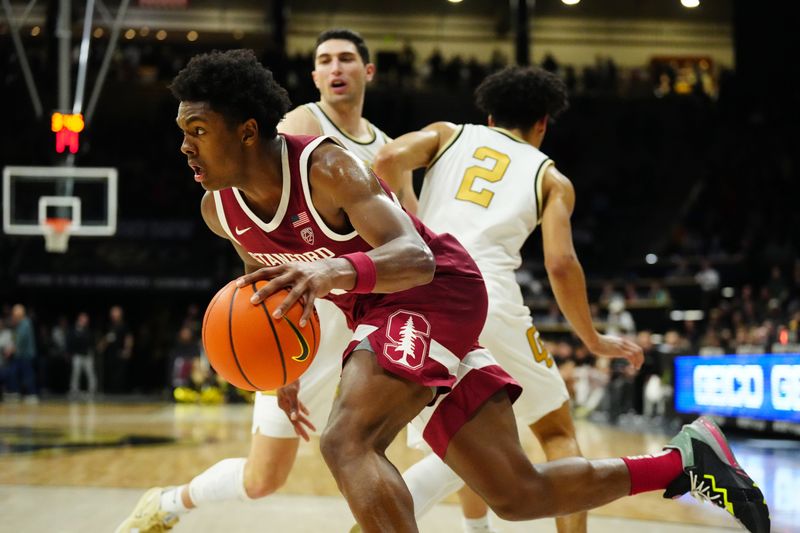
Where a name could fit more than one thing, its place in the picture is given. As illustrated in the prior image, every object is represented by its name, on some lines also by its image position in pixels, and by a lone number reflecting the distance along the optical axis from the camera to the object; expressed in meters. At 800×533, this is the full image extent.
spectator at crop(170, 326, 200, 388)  16.70
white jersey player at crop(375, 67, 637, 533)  3.72
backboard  13.51
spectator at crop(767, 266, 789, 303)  13.74
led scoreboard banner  8.14
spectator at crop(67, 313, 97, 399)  17.69
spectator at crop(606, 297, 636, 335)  14.06
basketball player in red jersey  2.54
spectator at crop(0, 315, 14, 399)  16.66
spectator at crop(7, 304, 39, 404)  16.61
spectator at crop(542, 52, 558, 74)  22.27
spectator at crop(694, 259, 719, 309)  15.61
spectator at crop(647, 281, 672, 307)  15.40
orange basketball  2.62
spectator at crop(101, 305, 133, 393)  18.48
